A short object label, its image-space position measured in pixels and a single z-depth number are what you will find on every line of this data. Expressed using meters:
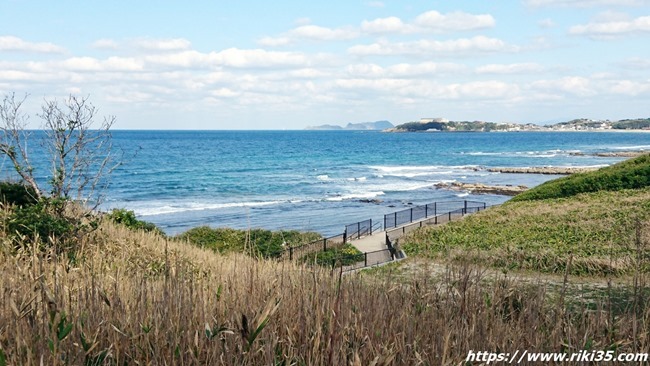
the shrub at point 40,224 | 13.27
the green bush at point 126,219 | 20.47
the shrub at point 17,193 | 17.69
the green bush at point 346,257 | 21.41
